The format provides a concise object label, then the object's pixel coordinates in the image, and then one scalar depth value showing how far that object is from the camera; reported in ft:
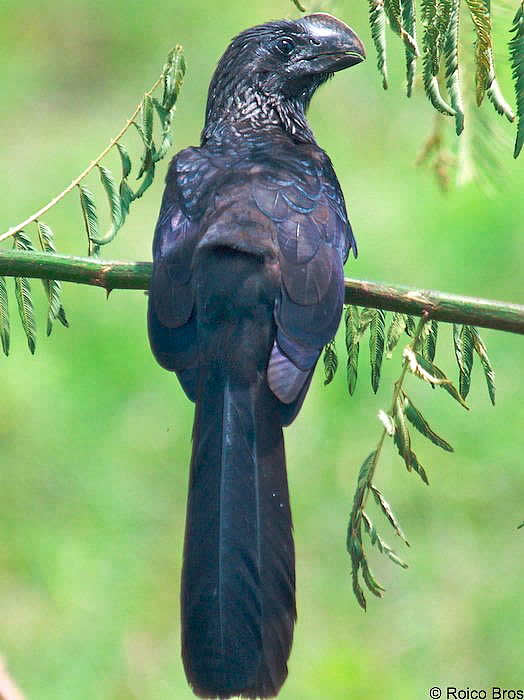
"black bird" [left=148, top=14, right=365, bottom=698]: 20.45
